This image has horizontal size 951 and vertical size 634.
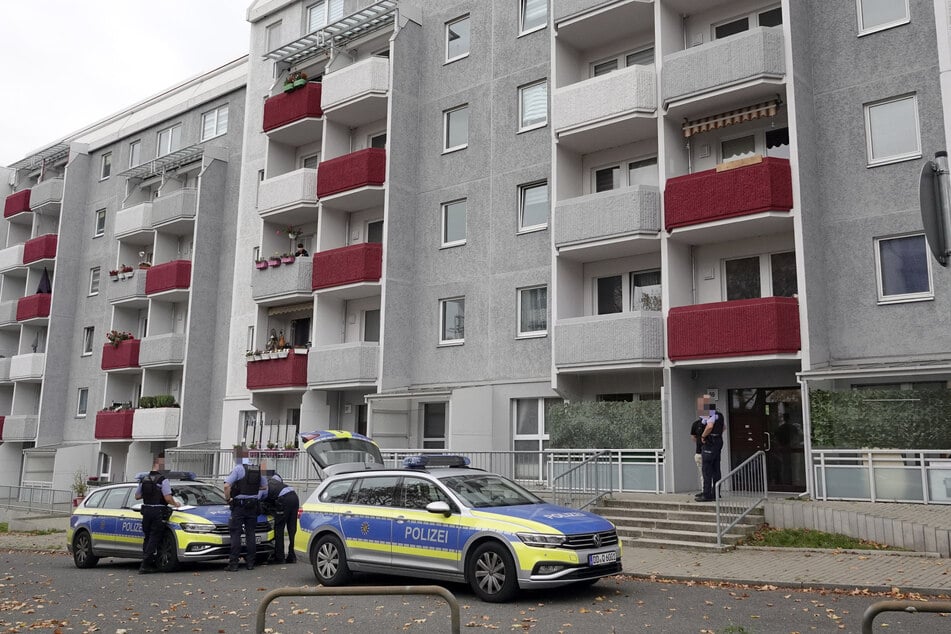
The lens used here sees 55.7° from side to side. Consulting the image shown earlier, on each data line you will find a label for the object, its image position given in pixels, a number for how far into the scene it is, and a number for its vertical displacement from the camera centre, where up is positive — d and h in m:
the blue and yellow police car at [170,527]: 14.96 -1.07
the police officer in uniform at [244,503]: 14.52 -0.59
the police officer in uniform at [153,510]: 15.01 -0.75
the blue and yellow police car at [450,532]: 10.65 -0.79
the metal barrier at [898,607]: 5.12 -0.74
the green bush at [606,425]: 19.44 +1.01
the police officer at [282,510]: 15.50 -0.74
